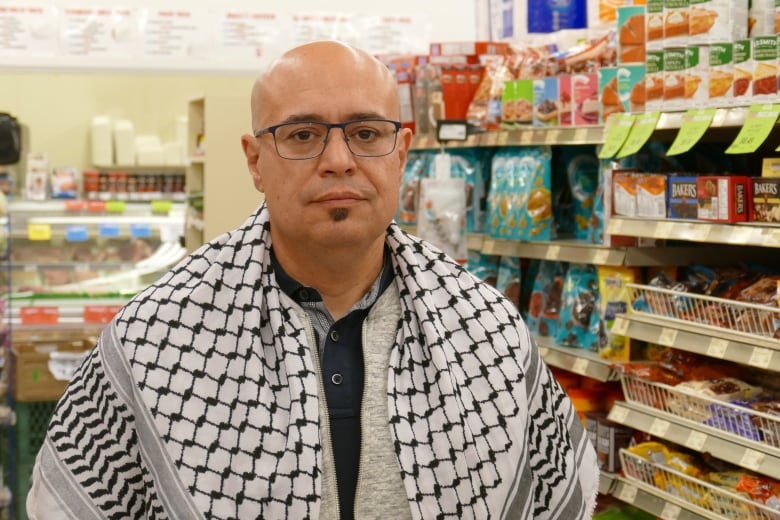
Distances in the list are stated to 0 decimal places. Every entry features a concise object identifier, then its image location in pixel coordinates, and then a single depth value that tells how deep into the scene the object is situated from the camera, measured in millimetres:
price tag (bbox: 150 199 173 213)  6492
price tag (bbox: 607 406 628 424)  3418
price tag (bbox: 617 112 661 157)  3160
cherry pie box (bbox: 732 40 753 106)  2832
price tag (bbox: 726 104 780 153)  2672
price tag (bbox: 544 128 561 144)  3754
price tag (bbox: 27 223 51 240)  5734
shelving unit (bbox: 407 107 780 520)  2832
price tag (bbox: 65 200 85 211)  5996
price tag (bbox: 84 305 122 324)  5254
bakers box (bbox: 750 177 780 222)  2770
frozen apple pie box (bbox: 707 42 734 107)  2920
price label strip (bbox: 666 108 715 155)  2939
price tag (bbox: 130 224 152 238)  5965
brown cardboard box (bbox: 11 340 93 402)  4859
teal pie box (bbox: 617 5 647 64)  3395
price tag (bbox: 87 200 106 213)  6082
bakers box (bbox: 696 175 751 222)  2889
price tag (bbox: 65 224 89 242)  5828
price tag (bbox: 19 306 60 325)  5180
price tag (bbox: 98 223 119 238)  5914
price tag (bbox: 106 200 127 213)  6066
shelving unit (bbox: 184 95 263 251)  5262
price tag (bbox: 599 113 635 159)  3285
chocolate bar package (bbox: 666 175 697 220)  3086
